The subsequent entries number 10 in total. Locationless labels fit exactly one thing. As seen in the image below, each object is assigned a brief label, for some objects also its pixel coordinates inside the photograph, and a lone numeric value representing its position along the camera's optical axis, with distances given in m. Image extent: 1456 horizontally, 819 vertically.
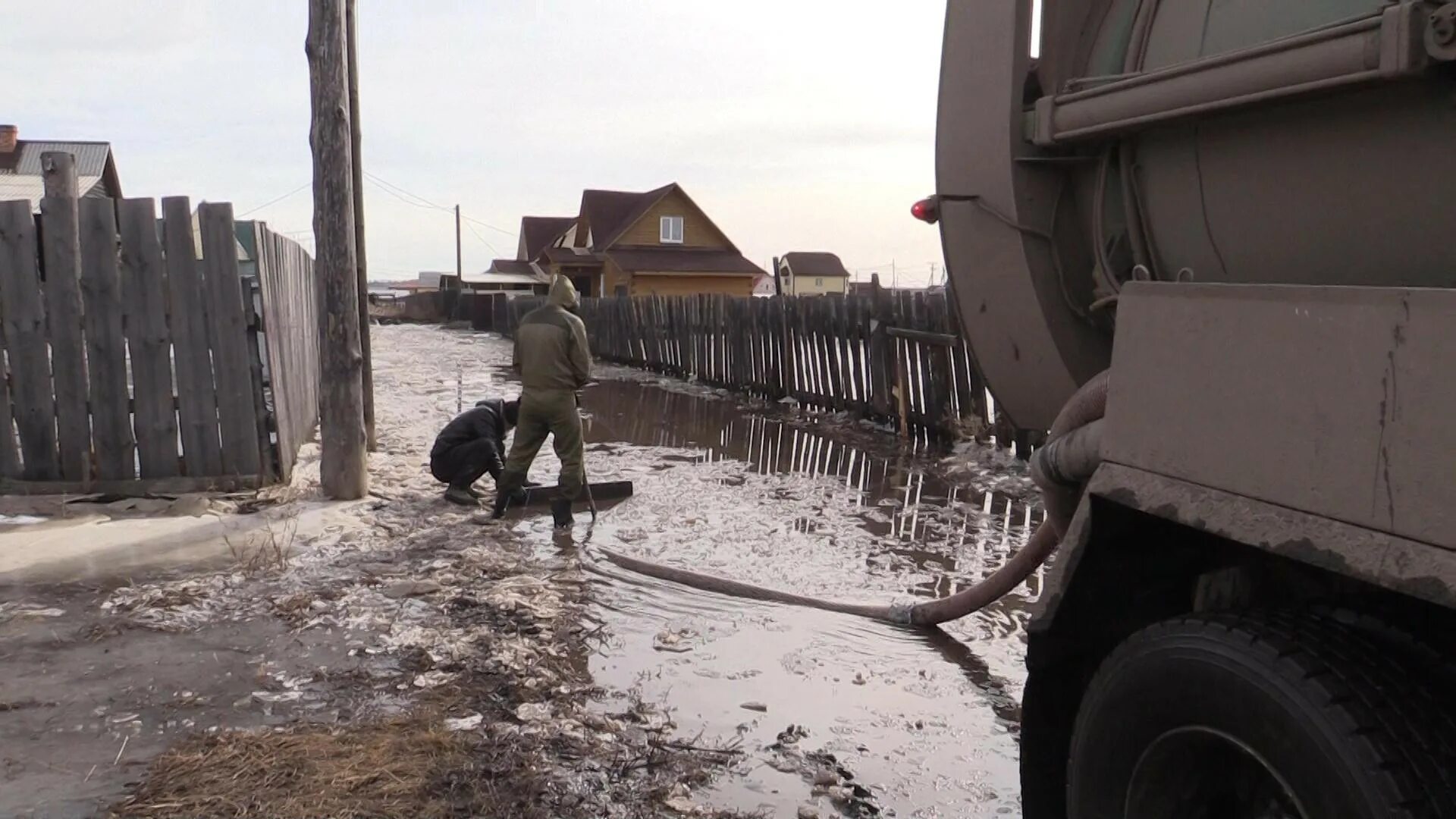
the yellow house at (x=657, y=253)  39.66
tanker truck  1.50
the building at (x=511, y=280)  57.69
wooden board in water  7.91
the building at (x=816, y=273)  73.06
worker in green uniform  7.39
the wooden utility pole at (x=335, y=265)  7.38
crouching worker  7.89
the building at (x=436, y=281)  60.00
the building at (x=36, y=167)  23.56
